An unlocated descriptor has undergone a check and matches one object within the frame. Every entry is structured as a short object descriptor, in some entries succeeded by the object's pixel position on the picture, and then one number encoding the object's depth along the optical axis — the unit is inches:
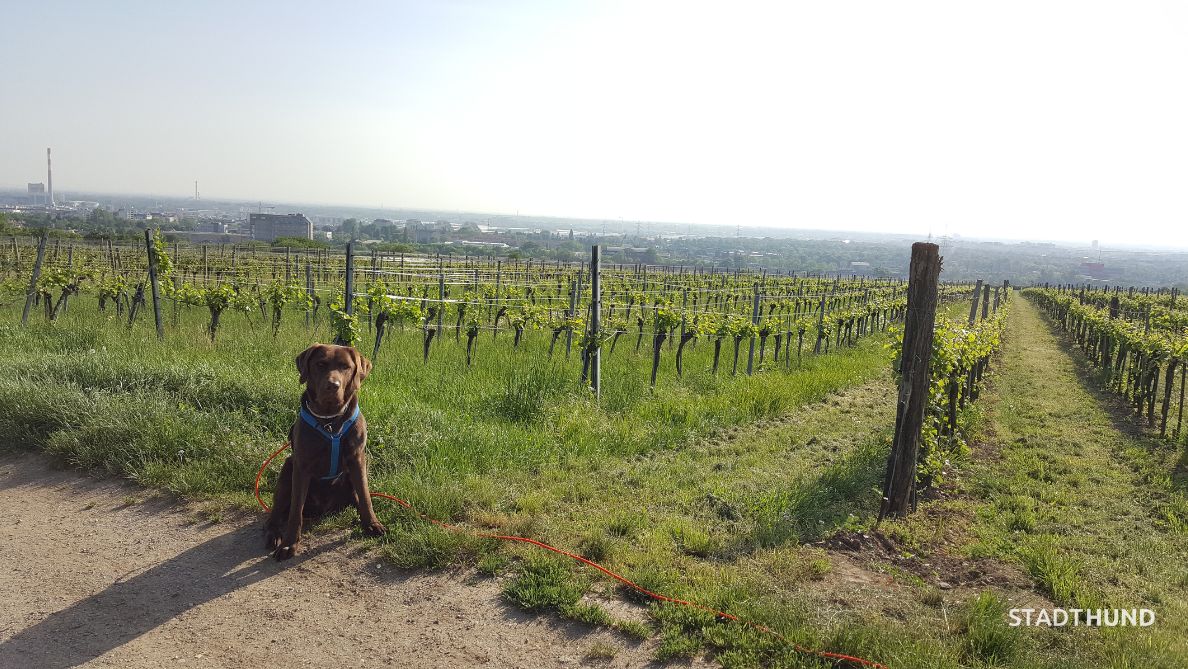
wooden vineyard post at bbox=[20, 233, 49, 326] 507.8
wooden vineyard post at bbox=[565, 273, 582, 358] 527.0
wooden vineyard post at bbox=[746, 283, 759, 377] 484.2
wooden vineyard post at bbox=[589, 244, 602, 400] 348.8
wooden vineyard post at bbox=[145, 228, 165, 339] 406.3
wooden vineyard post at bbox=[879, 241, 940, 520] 215.8
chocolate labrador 162.1
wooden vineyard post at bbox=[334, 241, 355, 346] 327.0
